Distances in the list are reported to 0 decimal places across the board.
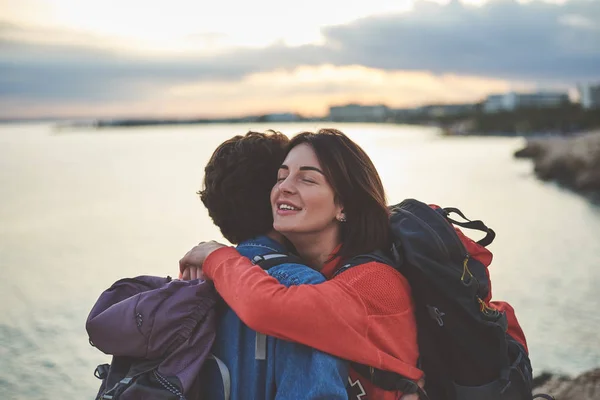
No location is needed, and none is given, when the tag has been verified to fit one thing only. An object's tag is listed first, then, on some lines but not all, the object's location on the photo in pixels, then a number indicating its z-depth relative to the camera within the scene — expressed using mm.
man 1938
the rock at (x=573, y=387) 4398
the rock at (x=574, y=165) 21438
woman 1898
